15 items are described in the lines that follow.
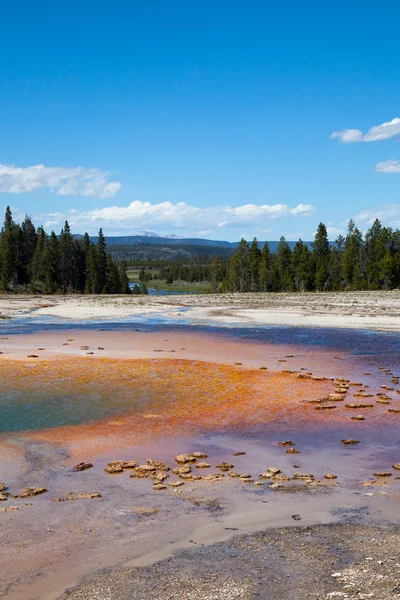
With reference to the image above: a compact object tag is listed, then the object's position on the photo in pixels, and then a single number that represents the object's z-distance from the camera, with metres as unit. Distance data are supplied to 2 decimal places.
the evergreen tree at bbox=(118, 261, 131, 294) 123.70
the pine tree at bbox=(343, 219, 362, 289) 108.12
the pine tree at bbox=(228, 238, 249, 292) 120.31
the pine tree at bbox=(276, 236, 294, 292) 113.06
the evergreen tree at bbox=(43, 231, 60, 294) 100.82
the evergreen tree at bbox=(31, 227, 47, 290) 109.19
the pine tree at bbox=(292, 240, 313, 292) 110.44
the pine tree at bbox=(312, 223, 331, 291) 109.19
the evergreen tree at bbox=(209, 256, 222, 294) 135.62
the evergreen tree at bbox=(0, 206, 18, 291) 100.62
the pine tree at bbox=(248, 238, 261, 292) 117.95
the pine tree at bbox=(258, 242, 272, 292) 114.12
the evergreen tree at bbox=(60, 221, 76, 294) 110.88
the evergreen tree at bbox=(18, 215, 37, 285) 109.00
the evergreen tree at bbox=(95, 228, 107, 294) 112.31
